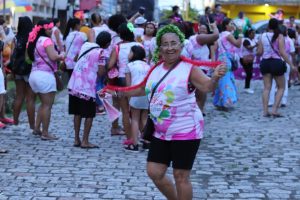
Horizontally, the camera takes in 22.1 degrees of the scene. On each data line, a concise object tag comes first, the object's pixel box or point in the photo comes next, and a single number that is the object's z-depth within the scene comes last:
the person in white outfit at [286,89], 16.75
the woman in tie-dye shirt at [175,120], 6.25
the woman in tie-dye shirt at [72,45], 15.16
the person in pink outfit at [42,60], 11.16
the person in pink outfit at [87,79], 10.77
